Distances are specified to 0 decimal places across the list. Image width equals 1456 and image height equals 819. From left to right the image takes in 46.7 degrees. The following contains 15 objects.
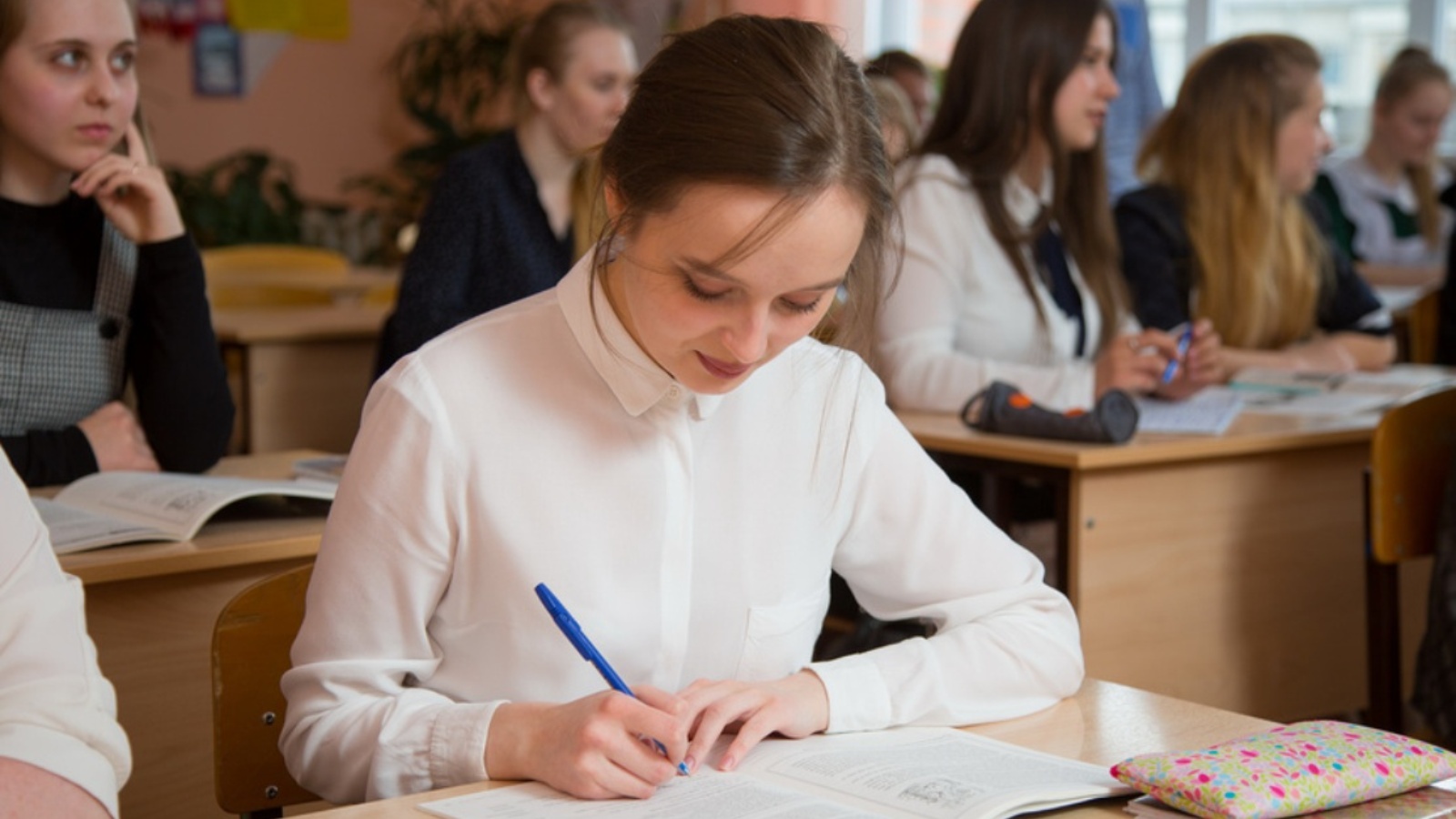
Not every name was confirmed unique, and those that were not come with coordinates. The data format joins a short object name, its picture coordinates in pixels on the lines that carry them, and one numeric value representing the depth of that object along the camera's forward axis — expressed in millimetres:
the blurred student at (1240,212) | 3287
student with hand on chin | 2080
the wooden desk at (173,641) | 1735
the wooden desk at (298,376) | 3494
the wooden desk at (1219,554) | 2350
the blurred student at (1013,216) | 2879
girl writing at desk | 1161
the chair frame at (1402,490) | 2303
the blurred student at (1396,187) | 5848
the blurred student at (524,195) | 3062
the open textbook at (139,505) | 1756
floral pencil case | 993
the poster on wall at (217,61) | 6223
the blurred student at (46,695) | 1059
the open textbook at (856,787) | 1026
